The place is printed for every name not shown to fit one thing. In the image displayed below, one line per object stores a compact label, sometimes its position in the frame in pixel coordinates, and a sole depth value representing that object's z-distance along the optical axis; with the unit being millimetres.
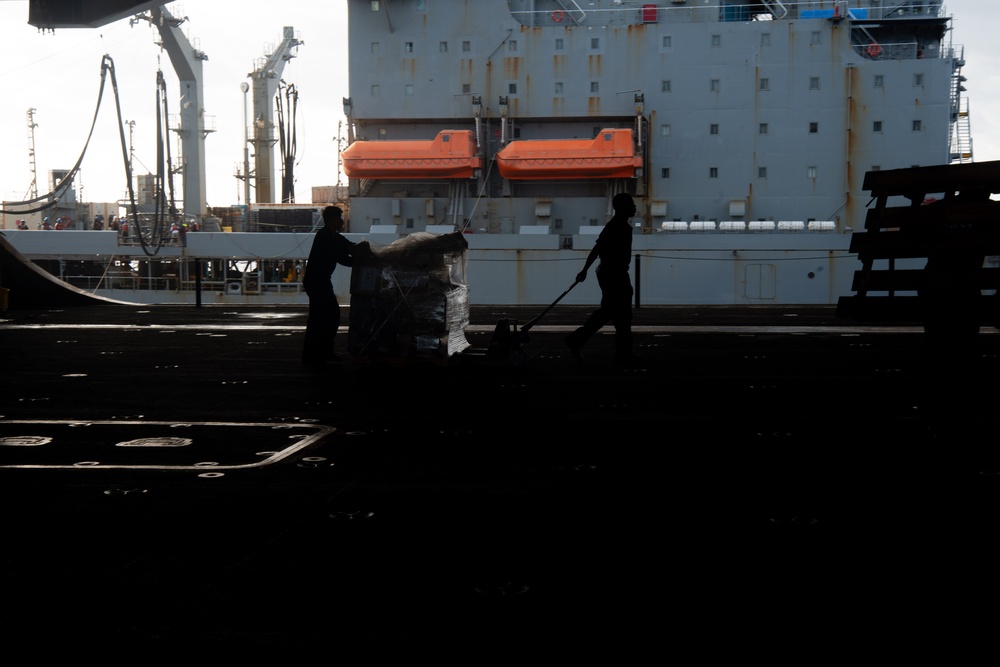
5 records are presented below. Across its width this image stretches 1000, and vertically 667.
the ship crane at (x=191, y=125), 32281
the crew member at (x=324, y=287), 8125
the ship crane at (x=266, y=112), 37750
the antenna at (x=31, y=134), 66188
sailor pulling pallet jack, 8052
